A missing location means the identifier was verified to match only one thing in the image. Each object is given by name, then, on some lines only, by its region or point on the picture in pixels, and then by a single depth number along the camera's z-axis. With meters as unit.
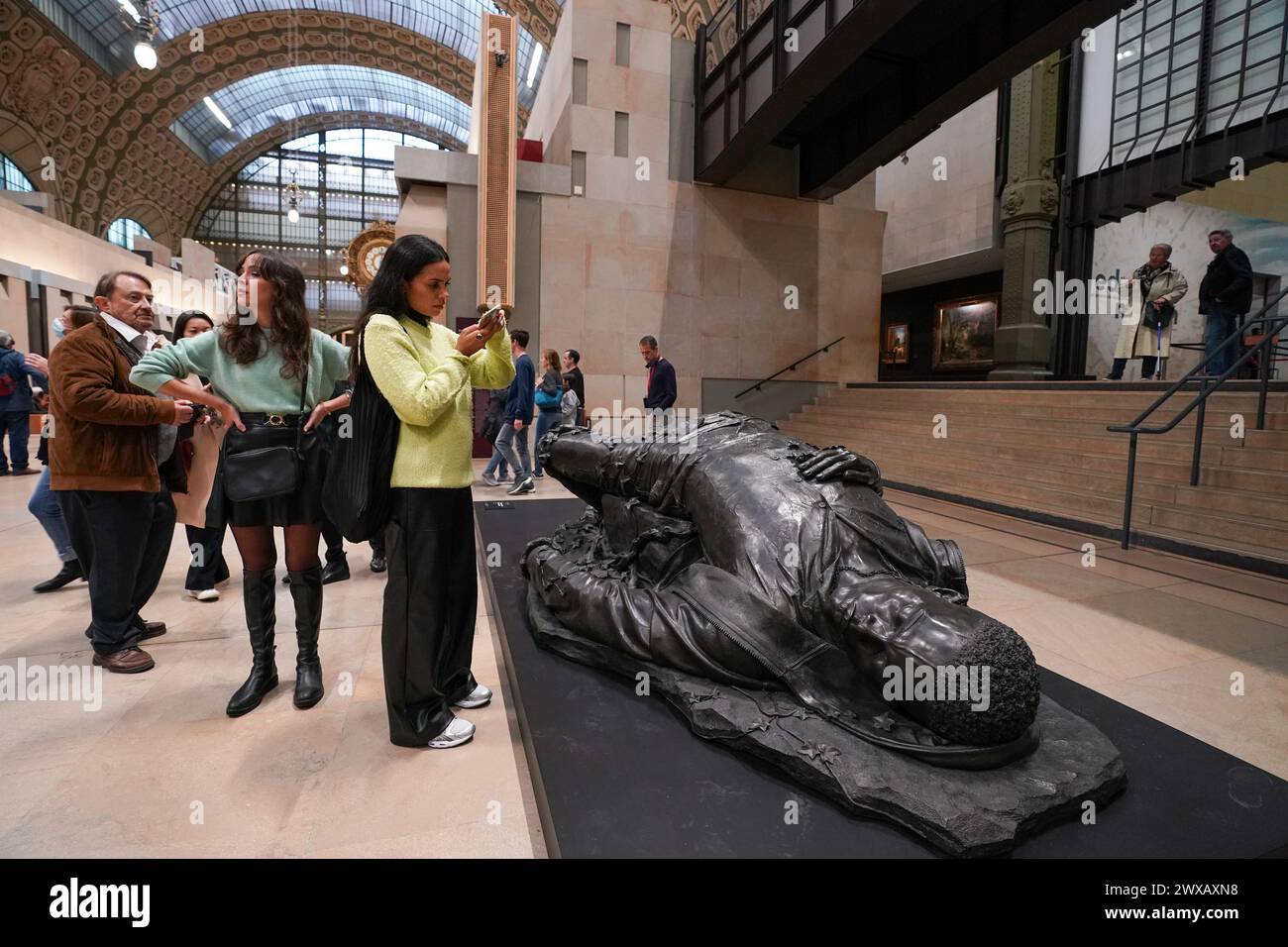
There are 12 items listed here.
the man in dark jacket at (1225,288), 6.64
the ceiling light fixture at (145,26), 11.22
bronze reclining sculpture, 1.68
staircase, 4.84
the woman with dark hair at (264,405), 2.35
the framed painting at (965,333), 15.82
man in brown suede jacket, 2.67
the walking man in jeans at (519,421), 7.04
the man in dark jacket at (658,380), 7.38
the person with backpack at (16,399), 7.46
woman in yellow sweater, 1.92
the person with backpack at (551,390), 7.76
